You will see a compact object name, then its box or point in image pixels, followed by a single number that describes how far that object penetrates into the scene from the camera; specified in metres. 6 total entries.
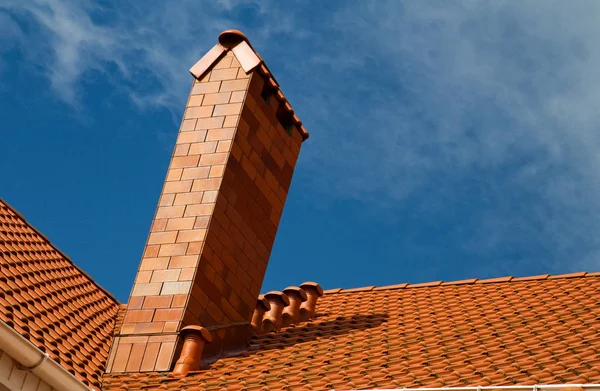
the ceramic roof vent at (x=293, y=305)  13.60
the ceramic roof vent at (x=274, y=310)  13.35
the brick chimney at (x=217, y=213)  12.02
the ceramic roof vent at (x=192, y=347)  11.53
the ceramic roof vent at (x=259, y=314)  13.17
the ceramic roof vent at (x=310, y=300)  13.87
